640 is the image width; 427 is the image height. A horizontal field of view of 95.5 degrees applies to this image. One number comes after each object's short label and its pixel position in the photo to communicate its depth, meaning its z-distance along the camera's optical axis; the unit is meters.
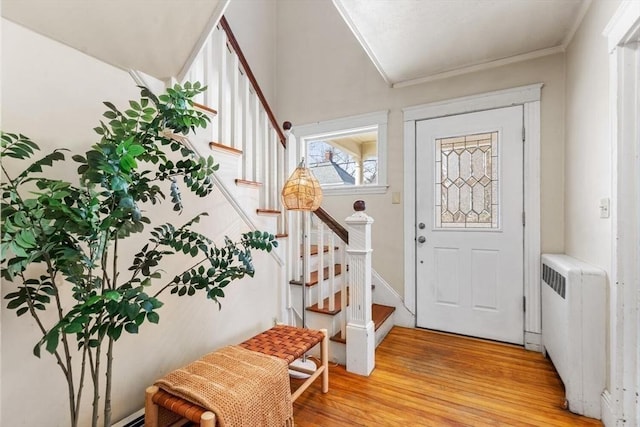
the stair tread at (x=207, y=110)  1.67
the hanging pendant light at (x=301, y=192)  2.06
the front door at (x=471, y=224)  2.50
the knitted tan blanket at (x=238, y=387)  1.17
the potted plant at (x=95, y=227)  0.82
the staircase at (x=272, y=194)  1.91
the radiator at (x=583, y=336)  1.60
